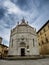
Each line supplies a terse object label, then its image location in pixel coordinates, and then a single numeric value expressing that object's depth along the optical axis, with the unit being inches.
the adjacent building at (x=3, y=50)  842.2
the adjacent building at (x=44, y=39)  632.4
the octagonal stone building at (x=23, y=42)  513.0
